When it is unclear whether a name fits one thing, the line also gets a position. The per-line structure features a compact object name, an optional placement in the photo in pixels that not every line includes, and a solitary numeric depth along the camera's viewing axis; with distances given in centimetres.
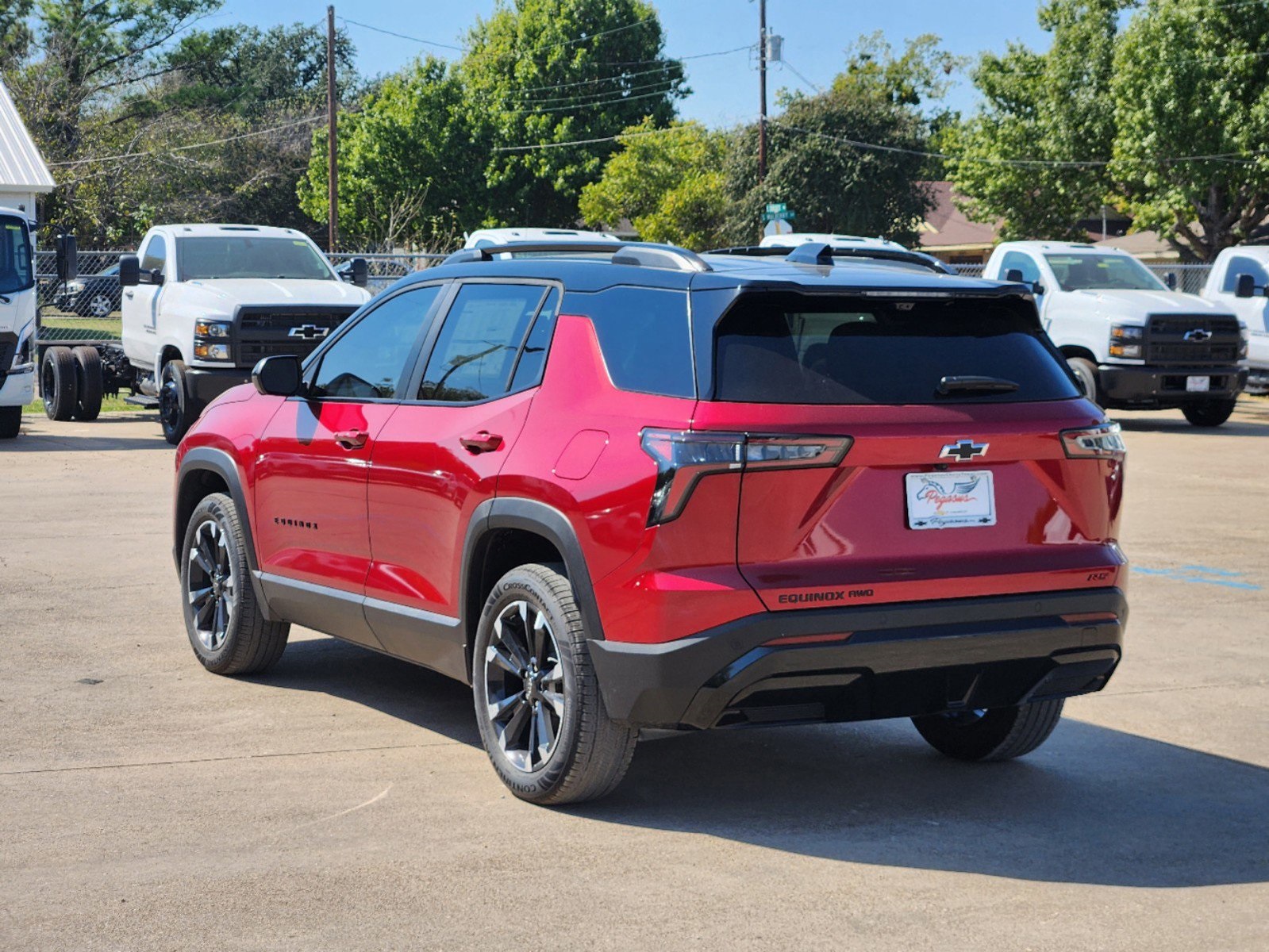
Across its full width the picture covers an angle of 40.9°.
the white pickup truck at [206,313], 1788
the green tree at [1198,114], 4238
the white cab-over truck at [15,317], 1855
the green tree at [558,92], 7906
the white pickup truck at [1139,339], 2003
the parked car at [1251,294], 2322
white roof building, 3309
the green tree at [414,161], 7669
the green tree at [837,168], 6078
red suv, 484
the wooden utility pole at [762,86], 4878
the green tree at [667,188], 6575
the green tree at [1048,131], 5041
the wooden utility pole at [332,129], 4784
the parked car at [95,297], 3086
